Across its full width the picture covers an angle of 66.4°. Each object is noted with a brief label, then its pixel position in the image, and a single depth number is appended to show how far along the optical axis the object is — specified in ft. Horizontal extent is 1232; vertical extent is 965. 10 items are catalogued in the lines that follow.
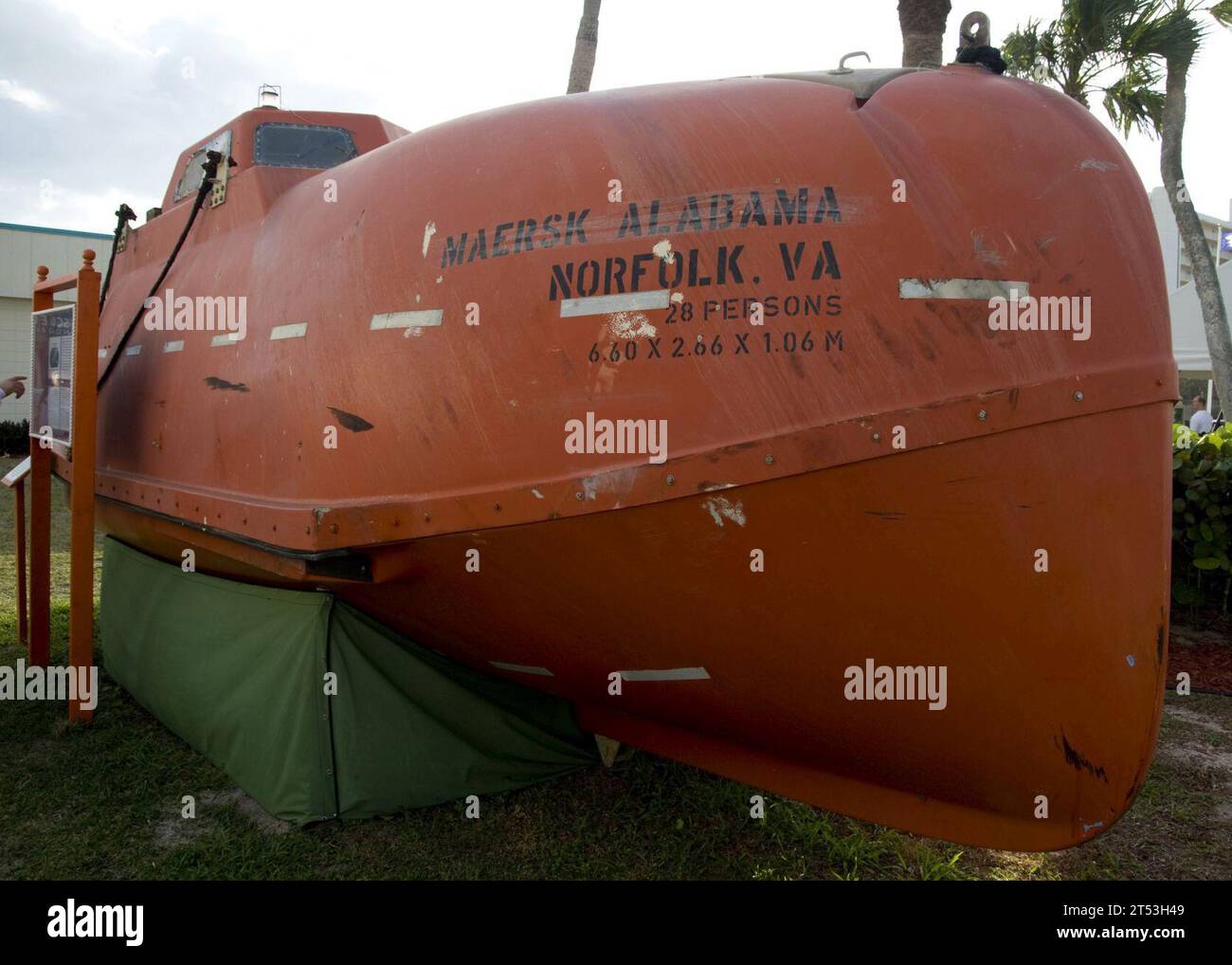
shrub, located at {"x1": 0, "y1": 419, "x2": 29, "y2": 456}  60.80
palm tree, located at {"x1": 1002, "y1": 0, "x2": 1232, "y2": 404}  34.71
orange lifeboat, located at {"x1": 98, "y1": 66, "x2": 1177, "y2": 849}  7.66
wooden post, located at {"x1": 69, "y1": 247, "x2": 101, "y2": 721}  14.39
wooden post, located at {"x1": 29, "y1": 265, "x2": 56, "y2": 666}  17.07
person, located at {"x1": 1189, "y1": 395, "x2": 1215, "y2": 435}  42.90
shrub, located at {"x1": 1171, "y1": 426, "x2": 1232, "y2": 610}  20.11
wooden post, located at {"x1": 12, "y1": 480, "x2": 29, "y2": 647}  18.28
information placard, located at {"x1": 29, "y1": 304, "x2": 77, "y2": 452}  15.81
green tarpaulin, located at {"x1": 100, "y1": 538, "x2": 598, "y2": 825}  11.59
